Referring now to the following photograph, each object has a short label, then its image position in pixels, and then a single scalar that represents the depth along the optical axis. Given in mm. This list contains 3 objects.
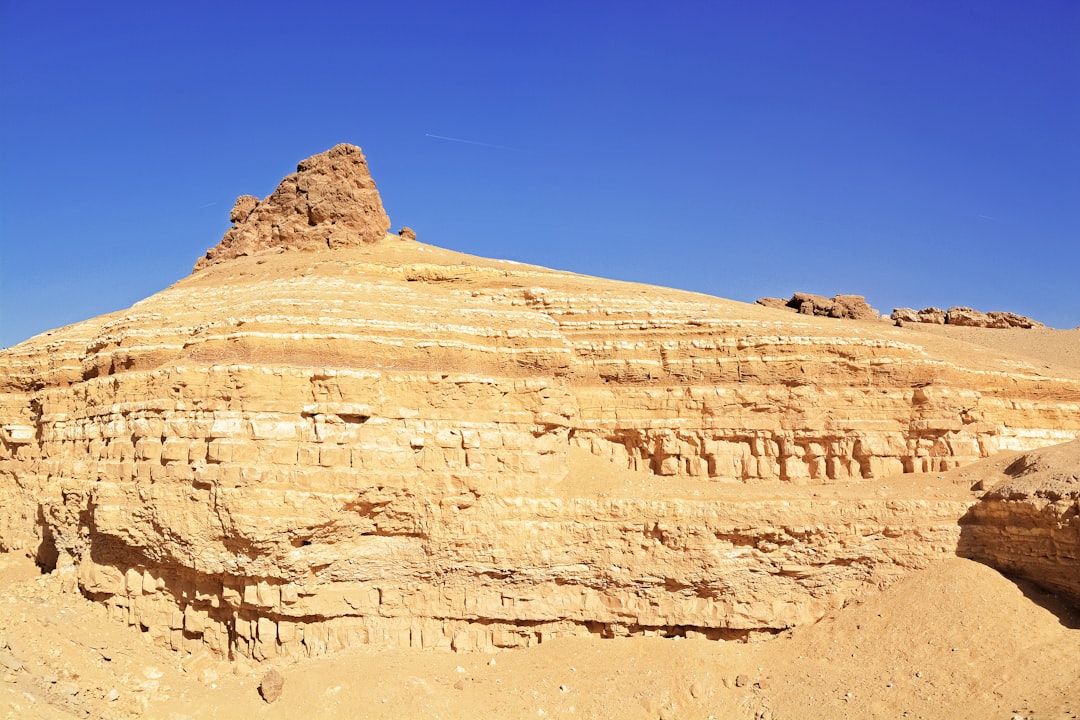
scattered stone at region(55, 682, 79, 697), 14160
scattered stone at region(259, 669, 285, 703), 14547
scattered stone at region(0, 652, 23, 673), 14177
